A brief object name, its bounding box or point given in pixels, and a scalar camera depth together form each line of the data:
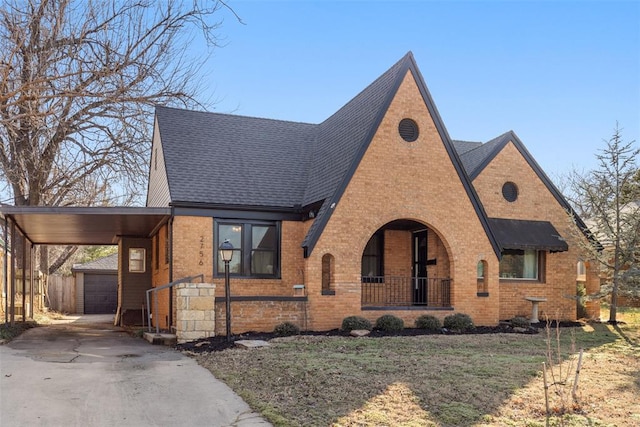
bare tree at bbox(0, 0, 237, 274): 11.98
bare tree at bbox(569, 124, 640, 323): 16.31
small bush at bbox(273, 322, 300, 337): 13.95
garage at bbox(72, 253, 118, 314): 32.53
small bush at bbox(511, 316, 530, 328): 16.36
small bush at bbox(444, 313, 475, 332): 15.42
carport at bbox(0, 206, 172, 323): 14.77
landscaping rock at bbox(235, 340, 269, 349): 11.87
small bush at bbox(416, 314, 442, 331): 15.16
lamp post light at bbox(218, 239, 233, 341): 13.31
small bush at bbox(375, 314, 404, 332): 14.75
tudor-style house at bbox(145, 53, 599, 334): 15.39
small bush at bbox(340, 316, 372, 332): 14.54
